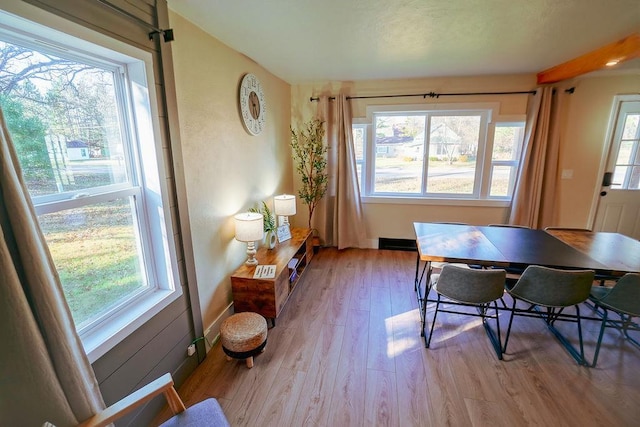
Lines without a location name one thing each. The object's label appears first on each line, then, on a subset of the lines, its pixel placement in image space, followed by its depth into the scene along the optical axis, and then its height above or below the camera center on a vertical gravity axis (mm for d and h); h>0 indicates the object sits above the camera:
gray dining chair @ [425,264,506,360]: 1871 -860
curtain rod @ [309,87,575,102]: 3334 +840
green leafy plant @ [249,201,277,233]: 2771 -585
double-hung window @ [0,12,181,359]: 1094 -34
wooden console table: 2209 -1018
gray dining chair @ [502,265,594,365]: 1784 -845
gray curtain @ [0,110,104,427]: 855 -535
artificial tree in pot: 3814 +41
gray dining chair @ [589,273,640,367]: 1747 -941
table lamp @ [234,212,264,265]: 2227 -525
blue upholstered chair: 1040 -977
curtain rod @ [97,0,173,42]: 1251 +714
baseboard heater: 4051 -1212
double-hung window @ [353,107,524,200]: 3586 +96
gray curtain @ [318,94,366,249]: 3691 -282
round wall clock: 2488 +558
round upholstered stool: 1864 -1178
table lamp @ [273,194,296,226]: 3119 -481
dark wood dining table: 1929 -684
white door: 3265 -209
